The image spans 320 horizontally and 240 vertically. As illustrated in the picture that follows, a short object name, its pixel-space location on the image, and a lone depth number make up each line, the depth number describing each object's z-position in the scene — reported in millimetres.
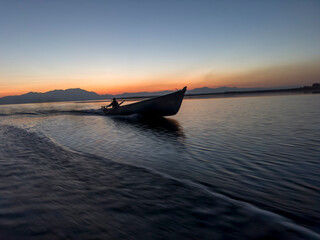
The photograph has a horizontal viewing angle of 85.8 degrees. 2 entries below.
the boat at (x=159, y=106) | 17812
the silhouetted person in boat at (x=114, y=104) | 25206
